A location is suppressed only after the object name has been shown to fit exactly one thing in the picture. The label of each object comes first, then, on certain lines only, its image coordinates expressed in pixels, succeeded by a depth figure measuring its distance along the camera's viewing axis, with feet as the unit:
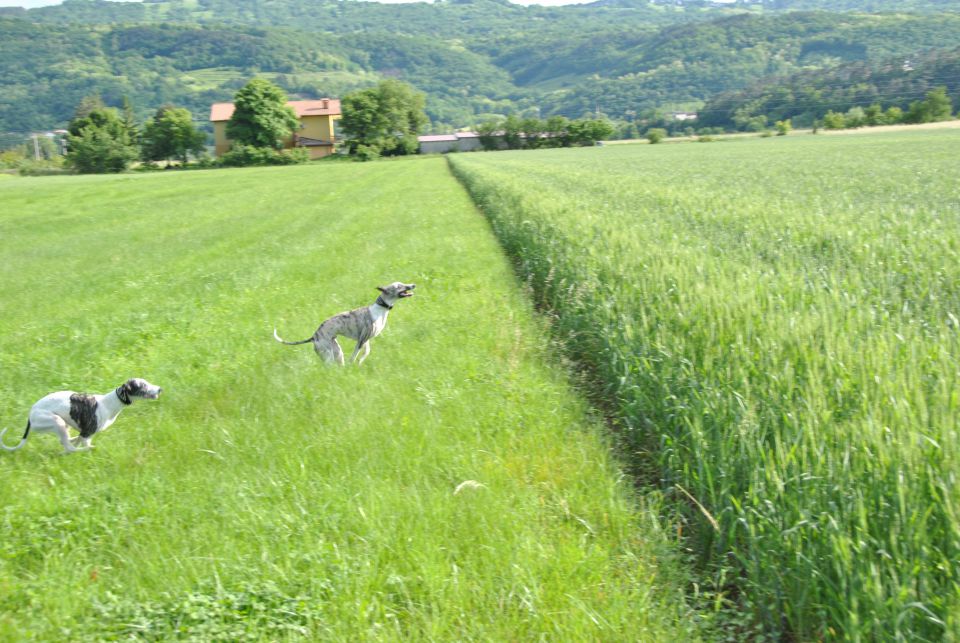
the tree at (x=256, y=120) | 351.05
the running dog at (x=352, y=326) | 24.13
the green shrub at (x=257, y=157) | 330.13
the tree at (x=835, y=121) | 382.63
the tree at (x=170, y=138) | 352.69
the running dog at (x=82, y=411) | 17.94
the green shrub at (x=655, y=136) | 420.77
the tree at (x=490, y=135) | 422.41
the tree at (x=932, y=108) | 354.13
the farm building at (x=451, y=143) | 430.20
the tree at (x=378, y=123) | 376.07
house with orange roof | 426.10
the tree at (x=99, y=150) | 315.99
